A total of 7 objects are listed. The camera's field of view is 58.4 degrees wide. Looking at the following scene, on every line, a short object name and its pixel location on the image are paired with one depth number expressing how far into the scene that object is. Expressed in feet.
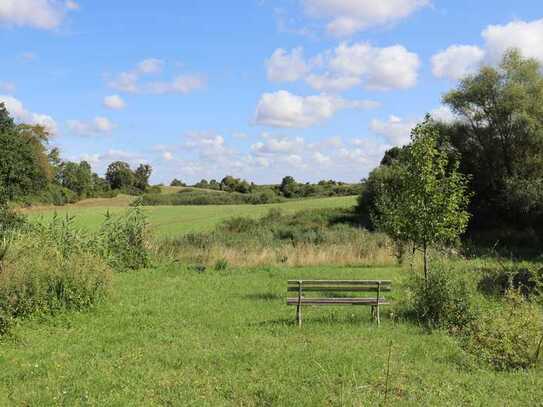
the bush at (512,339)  23.30
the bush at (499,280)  40.55
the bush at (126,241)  61.05
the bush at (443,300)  30.22
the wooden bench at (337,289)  31.81
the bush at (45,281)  30.91
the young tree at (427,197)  41.63
